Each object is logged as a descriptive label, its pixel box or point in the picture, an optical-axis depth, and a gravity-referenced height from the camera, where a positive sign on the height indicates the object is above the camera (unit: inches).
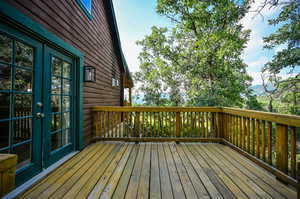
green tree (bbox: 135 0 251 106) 224.7 +89.8
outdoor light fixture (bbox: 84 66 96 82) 133.6 +26.0
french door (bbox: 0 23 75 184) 66.0 -0.9
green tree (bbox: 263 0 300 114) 203.6 +68.3
